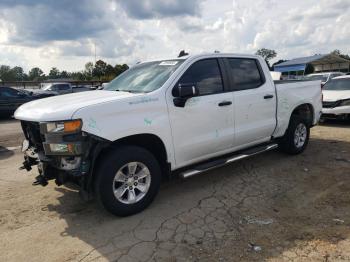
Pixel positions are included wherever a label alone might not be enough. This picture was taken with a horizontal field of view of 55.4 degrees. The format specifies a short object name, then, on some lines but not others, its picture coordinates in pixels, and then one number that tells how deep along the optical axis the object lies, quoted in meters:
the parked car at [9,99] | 14.99
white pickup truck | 3.75
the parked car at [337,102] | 10.02
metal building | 42.09
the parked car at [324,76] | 21.38
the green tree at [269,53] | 103.25
